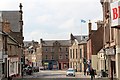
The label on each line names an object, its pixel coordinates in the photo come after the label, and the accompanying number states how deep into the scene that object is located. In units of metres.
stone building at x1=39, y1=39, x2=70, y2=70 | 94.63
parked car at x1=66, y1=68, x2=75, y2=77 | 49.54
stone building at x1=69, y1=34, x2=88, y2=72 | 68.75
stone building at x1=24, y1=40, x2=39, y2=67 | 105.76
